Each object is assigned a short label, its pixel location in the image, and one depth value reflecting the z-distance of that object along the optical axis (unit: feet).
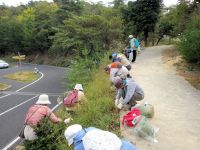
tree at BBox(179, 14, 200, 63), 22.40
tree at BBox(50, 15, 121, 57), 42.20
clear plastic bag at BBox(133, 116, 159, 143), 11.47
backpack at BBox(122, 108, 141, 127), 12.36
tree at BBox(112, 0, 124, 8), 70.32
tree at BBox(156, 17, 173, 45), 57.03
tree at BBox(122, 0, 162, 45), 52.00
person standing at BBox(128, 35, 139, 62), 27.69
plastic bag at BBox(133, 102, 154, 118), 13.46
